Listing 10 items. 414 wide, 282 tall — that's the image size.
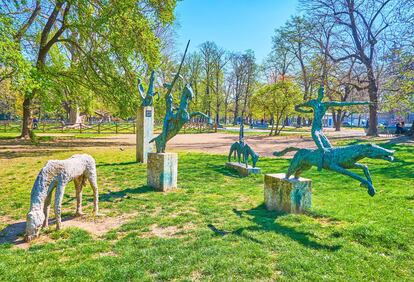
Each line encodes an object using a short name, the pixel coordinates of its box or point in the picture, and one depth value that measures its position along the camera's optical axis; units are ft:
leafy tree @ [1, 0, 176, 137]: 53.78
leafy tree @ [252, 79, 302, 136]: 97.09
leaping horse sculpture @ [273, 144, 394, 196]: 16.42
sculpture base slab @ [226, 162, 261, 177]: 34.08
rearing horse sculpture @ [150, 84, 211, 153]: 27.73
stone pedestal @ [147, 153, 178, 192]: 27.12
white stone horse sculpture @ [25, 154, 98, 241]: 15.24
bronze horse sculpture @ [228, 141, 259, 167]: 34.40
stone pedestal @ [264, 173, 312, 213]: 19.60
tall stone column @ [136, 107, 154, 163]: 42.91
